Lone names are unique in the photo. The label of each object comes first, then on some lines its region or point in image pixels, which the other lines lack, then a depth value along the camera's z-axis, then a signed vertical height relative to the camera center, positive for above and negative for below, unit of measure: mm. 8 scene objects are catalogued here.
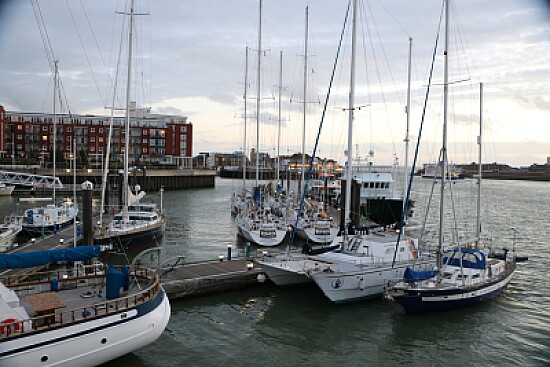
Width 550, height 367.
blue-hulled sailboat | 18297 -5005
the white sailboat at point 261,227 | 32594 -4553
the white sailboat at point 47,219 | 32375 -4303
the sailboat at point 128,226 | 28344 -4252
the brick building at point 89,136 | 108625 +8478
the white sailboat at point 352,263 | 19391 -4620
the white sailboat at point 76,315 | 10891 -4400
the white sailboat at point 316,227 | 33531 -4529
